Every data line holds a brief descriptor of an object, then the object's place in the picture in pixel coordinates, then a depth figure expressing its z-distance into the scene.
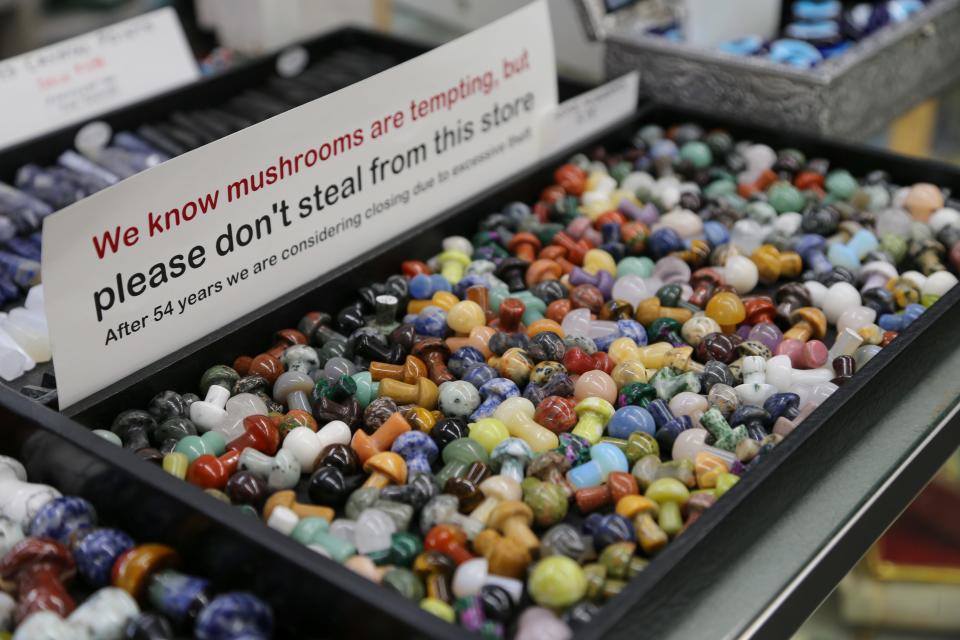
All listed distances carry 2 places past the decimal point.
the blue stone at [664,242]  0.52
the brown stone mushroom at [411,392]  0.42
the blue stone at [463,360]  0.44
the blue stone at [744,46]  0.67
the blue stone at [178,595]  0.33
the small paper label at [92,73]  0.60
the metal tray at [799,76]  0.61
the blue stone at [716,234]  0.52
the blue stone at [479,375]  0.43
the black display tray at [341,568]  0.31
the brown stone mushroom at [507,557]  0.34
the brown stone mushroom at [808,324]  0.46
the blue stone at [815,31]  0.70
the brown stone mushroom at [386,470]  0.38
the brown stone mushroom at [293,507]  0.36
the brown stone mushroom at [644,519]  0.35
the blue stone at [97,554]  0.34
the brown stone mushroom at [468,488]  0.37
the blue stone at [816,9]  0.73
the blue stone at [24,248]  0.52
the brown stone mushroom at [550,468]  0.38
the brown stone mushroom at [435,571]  0.34
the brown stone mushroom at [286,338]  0.45
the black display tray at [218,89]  0.59
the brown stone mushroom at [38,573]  0.33
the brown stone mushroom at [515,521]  0.35
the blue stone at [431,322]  0.46
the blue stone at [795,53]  0.66
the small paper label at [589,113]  0.58
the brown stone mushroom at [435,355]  0.43
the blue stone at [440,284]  0.48
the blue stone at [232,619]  0.31
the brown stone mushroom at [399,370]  0.43
